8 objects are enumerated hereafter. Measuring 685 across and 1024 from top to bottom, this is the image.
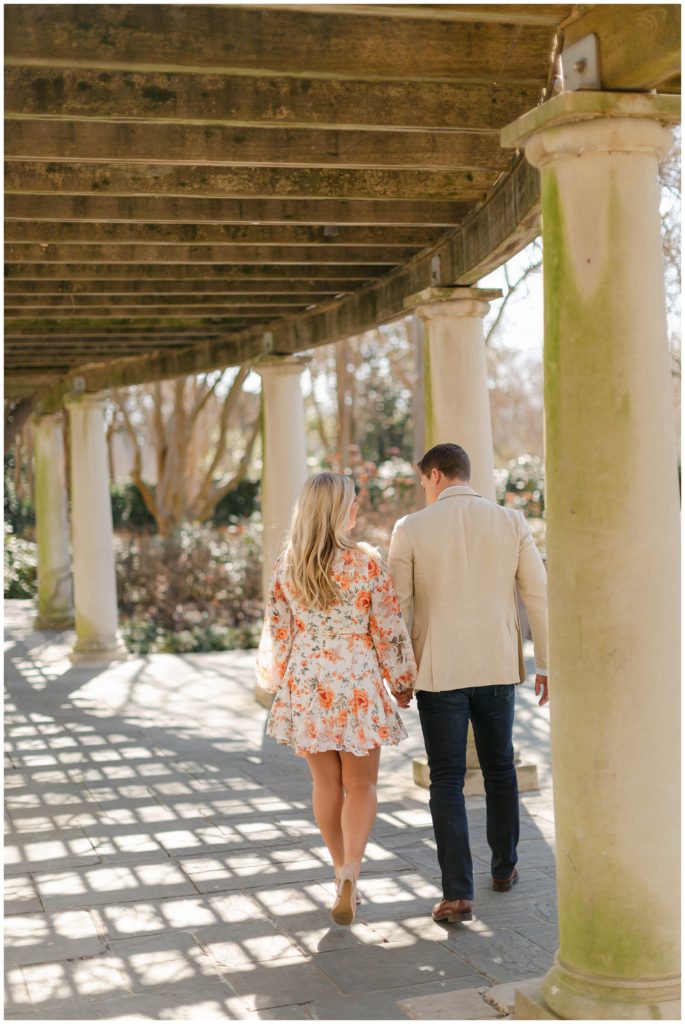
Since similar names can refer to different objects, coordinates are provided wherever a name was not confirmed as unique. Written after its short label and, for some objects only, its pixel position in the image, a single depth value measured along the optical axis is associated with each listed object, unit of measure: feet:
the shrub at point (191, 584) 56.49
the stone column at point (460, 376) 24.11
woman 15.84
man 16.15
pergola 11.71
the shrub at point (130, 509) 79.30
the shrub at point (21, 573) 70.49
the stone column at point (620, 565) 11.68
